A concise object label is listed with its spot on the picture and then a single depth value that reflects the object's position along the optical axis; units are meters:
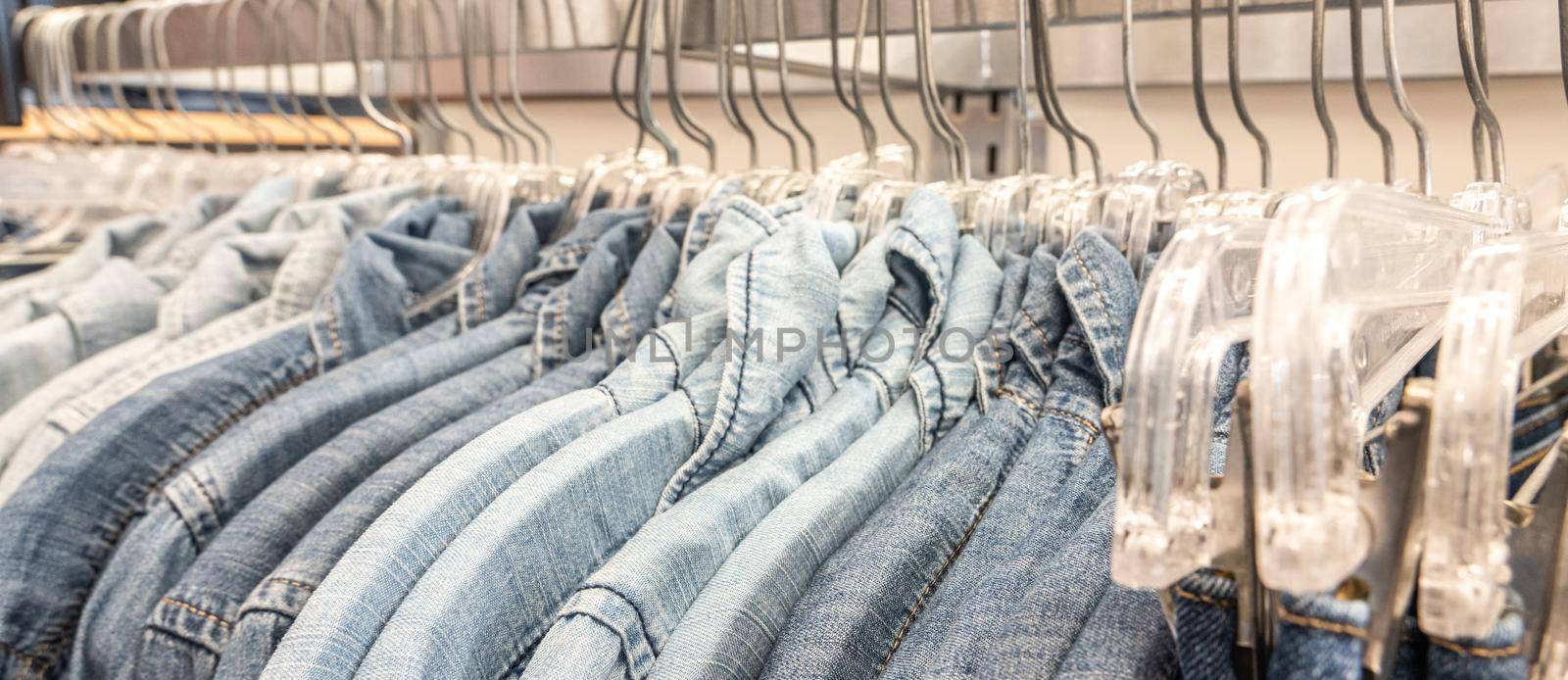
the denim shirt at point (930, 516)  0.40
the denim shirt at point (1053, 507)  0.36
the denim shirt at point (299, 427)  0.55
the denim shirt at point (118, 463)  0.57
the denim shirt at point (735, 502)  0.41
